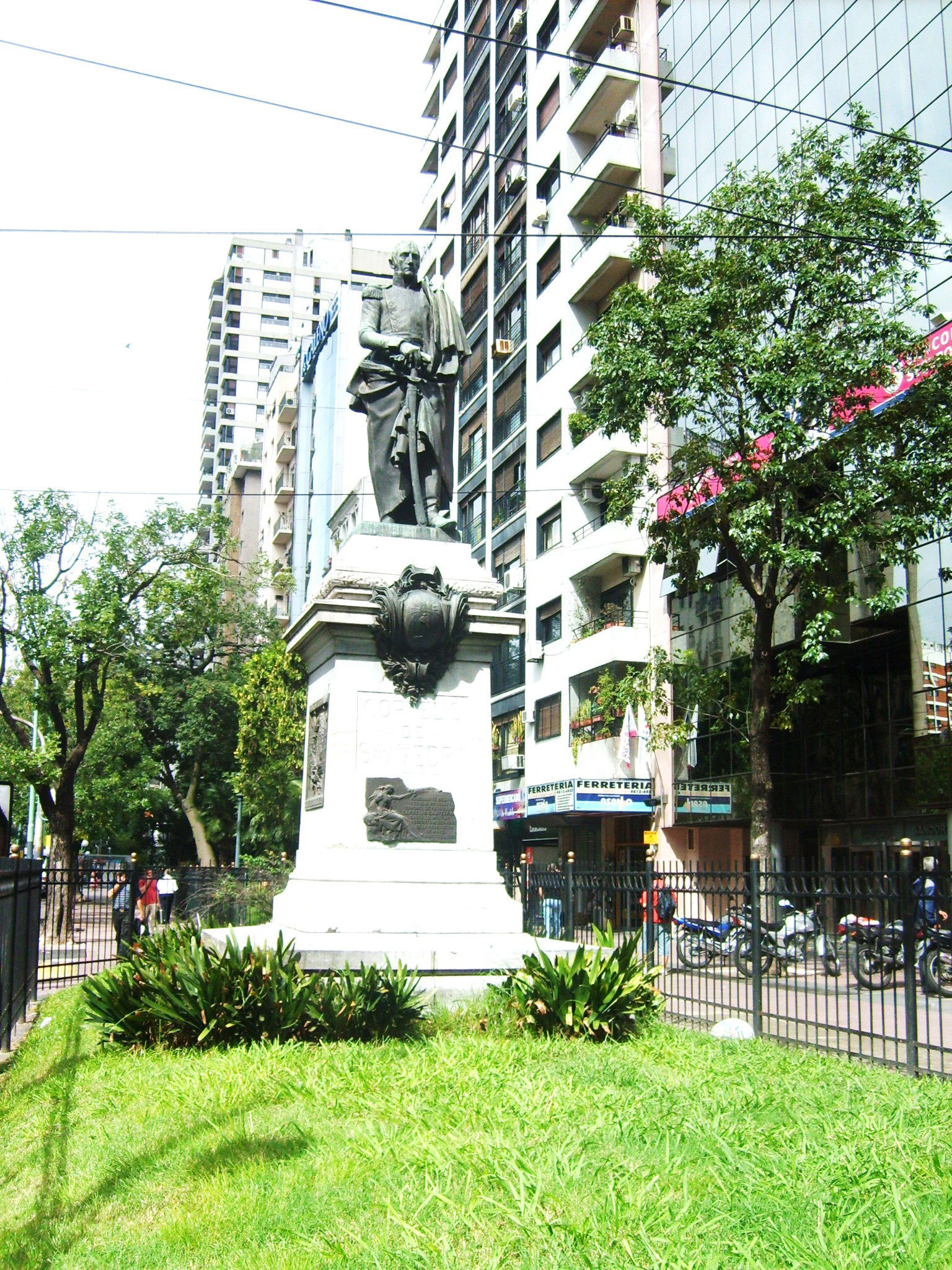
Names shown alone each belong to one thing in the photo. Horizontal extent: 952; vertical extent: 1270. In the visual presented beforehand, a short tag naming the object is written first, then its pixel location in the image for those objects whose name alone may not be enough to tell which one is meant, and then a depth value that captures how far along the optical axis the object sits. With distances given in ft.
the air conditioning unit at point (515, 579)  142.20
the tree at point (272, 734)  119.14
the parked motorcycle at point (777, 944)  36.52
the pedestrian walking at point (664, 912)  42.54
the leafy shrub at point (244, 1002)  26.94
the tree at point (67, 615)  106.73
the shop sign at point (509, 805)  134.72
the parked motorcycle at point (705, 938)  44.73
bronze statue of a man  36.83
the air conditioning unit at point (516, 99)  151.74
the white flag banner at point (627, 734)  112.10
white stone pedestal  31.24
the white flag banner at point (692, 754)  107.96
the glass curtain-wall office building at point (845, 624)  78.33
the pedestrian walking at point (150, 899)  73.97
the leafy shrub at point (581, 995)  28.40
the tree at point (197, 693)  130.21
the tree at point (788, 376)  62.13
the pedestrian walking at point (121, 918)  49.42
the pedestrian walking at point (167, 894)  98.12
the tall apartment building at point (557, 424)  118.83
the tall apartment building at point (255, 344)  285.02
